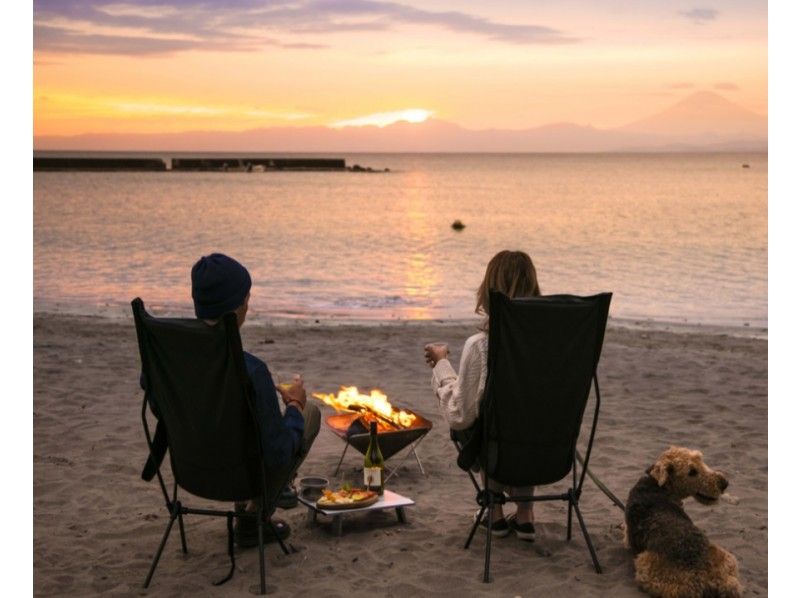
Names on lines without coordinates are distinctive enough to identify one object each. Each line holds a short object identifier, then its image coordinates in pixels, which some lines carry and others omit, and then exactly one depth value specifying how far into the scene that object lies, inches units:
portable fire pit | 224.9
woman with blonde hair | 183.8
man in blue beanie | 168.6
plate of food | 197.3
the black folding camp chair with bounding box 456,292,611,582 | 174.2
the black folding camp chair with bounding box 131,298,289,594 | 164.1
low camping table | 197.3
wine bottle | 208.8
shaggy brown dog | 167.0
